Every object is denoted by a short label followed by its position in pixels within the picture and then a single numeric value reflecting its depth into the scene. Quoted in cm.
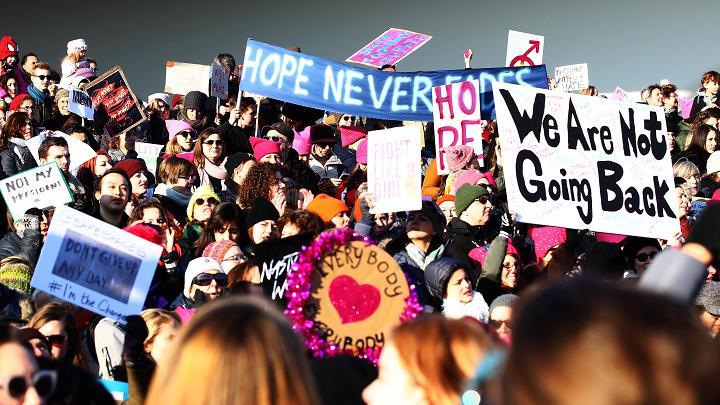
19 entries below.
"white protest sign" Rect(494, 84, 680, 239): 1191
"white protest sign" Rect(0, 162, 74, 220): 1351
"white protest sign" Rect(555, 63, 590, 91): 2609
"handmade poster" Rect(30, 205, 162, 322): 925
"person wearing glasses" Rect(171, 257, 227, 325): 1107
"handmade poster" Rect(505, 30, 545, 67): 2172
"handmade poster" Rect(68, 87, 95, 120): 2033
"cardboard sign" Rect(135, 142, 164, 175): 2036
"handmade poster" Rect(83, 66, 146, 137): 2170
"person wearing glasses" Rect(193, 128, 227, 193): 1706
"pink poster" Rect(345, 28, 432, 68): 2416
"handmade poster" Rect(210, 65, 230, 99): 2262
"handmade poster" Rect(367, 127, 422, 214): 1343
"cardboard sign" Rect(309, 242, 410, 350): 794
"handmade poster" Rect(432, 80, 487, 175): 1705
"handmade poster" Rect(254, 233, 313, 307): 925
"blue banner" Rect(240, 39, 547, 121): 1820
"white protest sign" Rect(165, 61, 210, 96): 2541
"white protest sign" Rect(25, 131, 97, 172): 1666
